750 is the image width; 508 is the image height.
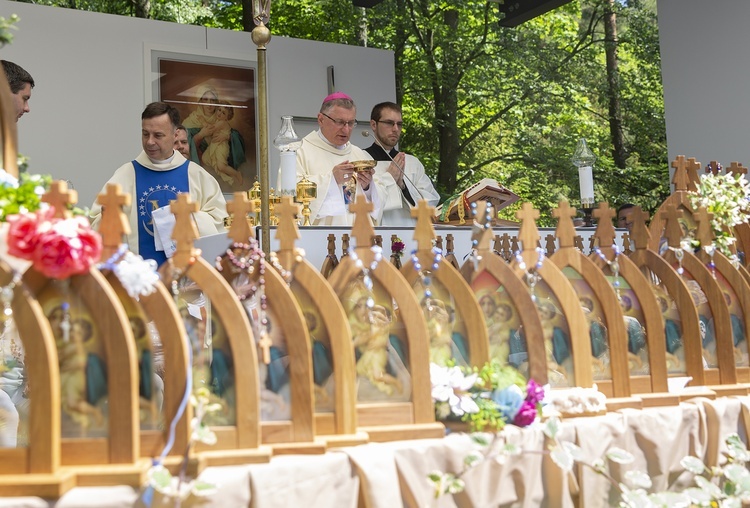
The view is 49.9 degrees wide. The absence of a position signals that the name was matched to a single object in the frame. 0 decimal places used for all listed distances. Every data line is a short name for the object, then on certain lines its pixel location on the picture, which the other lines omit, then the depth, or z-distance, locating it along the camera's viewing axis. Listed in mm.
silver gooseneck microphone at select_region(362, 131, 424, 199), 6152
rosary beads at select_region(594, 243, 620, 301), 2242
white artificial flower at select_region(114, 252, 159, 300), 1604
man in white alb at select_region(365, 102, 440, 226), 5949
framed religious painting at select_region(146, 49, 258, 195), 8395
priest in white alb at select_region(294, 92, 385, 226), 4840
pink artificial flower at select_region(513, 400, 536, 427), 1915
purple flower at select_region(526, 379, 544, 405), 1945
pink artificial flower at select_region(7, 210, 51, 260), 1518
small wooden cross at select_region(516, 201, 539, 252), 2123
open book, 4531
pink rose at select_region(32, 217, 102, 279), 1501
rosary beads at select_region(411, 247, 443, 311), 1999
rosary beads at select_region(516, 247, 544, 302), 2107
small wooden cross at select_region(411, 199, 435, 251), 1999
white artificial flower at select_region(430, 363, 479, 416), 1898
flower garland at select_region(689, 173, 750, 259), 2623
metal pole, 2363
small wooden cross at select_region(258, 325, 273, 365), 1759
